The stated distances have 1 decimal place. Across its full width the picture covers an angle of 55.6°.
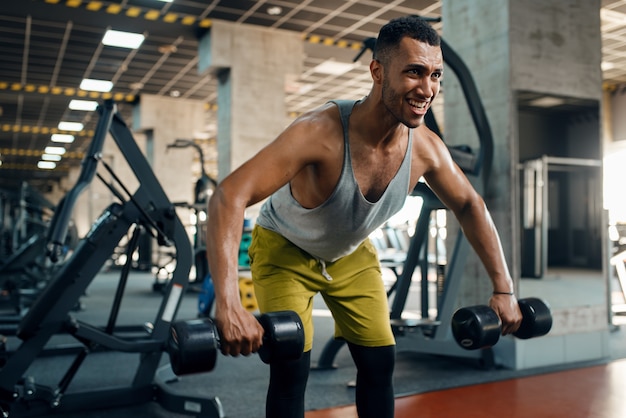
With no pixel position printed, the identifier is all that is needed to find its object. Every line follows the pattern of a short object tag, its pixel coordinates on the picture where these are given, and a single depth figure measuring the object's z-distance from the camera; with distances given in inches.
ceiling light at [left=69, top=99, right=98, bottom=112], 460.7
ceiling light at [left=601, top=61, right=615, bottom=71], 363.3
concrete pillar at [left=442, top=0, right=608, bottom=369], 131.0
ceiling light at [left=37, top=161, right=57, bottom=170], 821.2
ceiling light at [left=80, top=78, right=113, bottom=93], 408.0
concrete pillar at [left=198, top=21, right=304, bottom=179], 305.0
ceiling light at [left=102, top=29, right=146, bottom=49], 315.3
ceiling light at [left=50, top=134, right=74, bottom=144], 608.5
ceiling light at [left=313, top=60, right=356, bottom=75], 368.8
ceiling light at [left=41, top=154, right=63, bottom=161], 751.1
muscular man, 49.4
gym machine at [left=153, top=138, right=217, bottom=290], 232.1
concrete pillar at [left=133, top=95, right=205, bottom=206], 456.8
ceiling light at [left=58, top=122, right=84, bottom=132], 546.9
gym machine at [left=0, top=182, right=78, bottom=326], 214.1
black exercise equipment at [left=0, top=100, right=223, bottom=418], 91.7
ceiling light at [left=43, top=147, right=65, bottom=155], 693.3
